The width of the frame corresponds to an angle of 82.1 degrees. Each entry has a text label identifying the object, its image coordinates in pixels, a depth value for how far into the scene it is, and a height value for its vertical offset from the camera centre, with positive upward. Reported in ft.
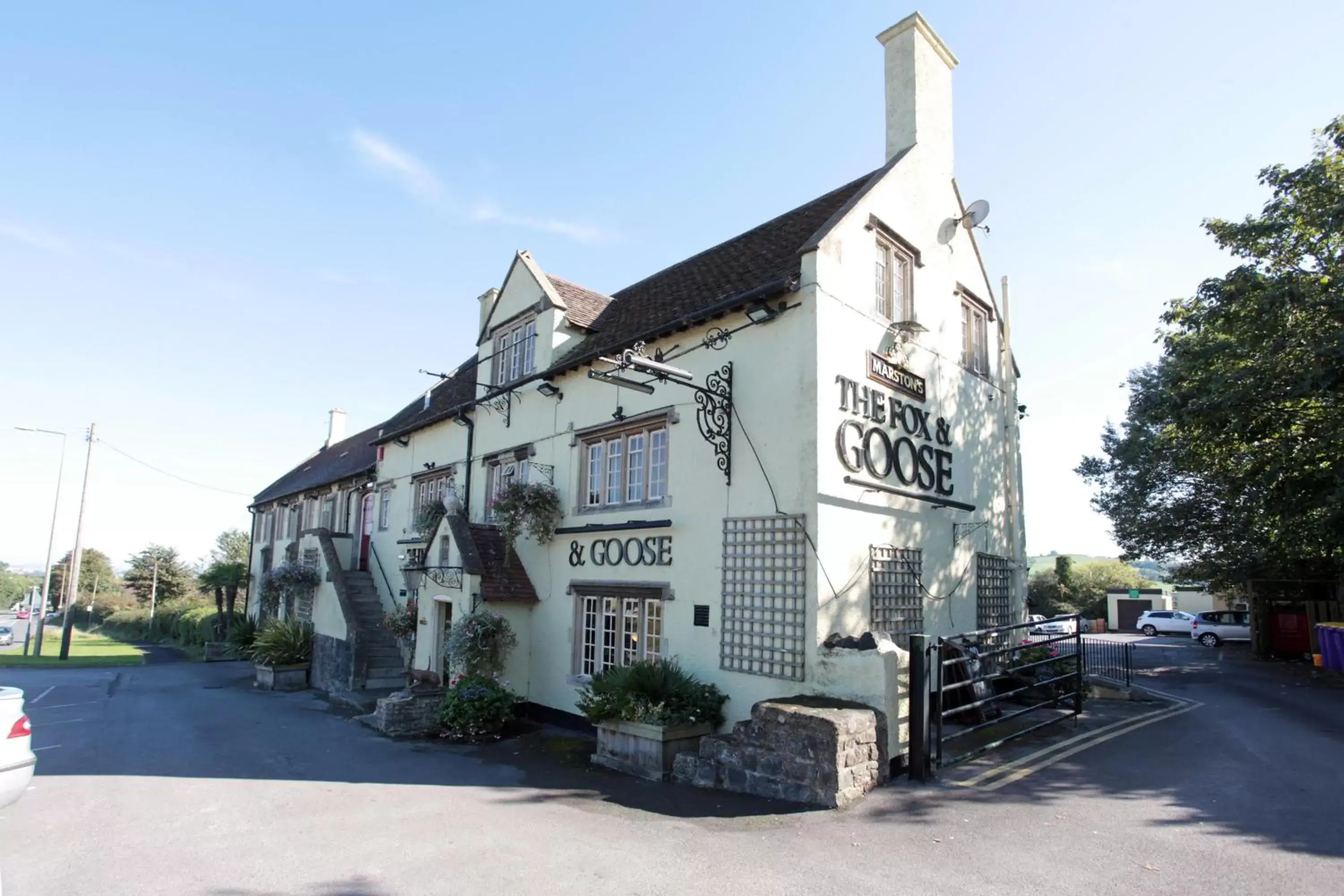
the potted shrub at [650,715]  33.17 -6.27
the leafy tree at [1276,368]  50.11 +14.32
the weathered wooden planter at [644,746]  32.86 -7.53
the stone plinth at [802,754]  27.37 -6.61
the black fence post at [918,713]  29.32 -5.05
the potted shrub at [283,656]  66.33 -7.95
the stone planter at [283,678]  66.03 -9.67
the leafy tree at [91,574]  231.91 -4.37
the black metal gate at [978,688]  29.76 -5.21
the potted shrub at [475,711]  42.14 -7.70
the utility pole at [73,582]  89.66 -2.57
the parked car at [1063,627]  103.35 -6.69
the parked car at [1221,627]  116.26 -6.35
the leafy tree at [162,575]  188.85 -3.15
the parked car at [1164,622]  137.80 -6.88
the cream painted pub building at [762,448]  34.71 +6.89
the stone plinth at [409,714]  43.45 -8.23
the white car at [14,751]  21.44 -5.39
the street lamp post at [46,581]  99.14 -2.99
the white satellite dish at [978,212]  47.03 +22.18
